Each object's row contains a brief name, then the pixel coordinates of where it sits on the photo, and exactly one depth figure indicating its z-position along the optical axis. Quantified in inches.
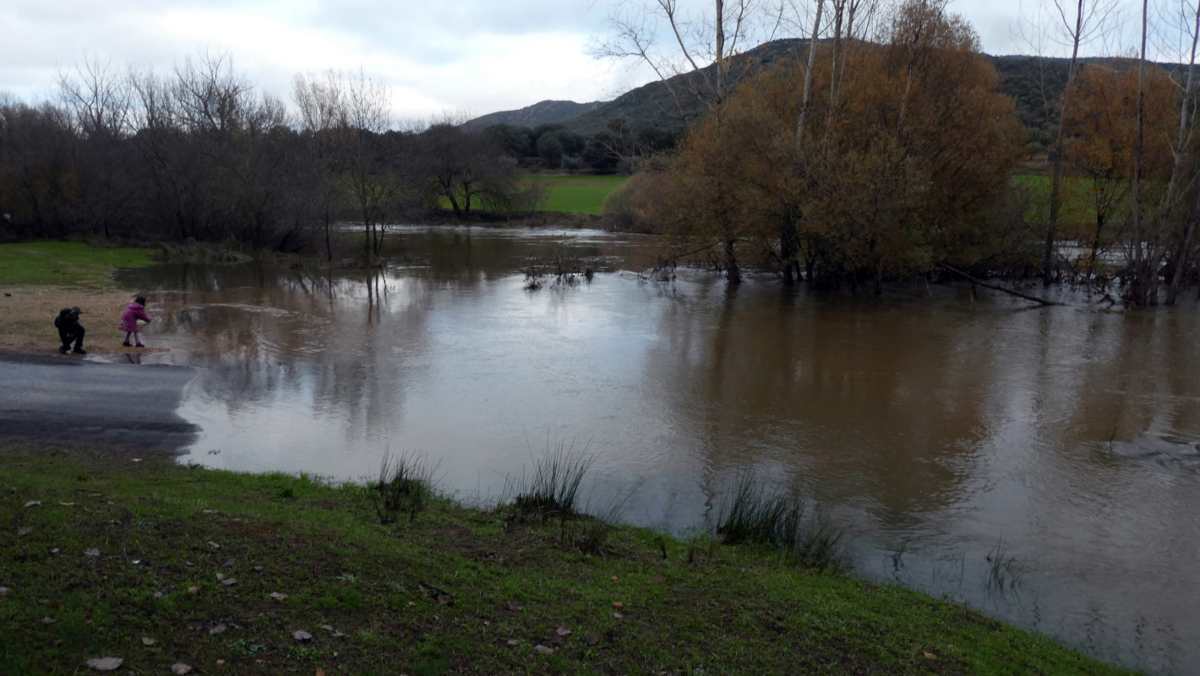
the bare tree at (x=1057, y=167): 1189.7
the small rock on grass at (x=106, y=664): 180.7
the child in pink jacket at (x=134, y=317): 716.0
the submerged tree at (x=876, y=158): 1074.1
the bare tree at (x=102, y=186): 1622.8
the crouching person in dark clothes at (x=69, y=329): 663.8
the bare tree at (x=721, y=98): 1214.9
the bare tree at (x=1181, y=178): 987.9
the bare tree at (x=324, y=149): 1566.2
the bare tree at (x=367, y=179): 1526.8
